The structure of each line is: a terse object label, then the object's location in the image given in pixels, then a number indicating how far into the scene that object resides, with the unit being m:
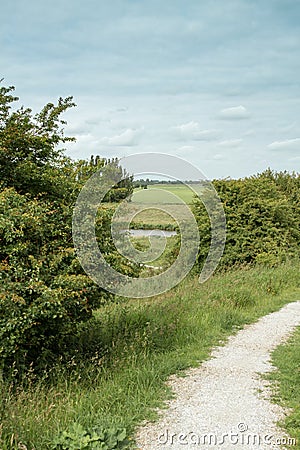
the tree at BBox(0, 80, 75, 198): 5.84
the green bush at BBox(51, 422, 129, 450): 3.46
